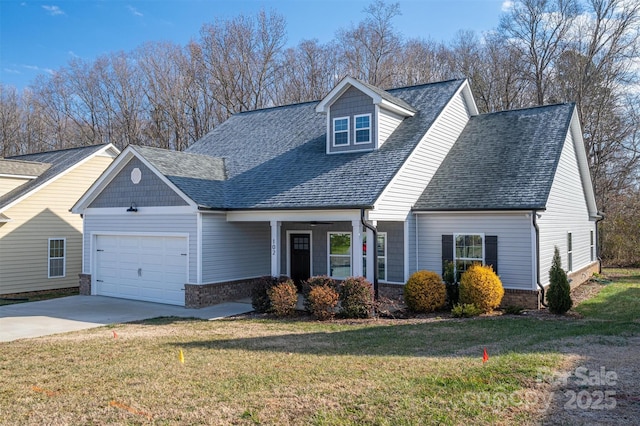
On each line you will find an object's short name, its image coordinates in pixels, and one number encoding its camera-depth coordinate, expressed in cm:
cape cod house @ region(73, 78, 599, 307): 1445
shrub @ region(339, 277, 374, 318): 1309
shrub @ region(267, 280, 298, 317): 1357
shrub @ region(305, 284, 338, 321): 1300
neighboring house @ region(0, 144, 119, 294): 1931
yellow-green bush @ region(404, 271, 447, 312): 1375
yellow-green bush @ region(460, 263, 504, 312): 1334
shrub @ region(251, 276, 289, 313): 1404
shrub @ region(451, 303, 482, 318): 1308
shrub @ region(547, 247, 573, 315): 1295
